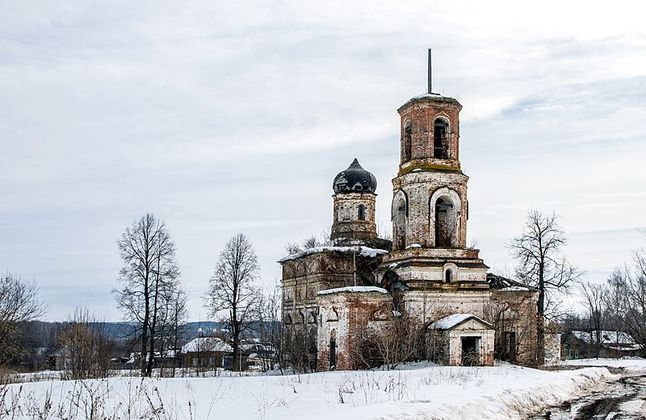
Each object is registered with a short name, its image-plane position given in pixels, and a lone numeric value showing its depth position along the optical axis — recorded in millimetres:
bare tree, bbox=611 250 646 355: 44897
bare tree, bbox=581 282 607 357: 62938
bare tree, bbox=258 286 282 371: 40362
